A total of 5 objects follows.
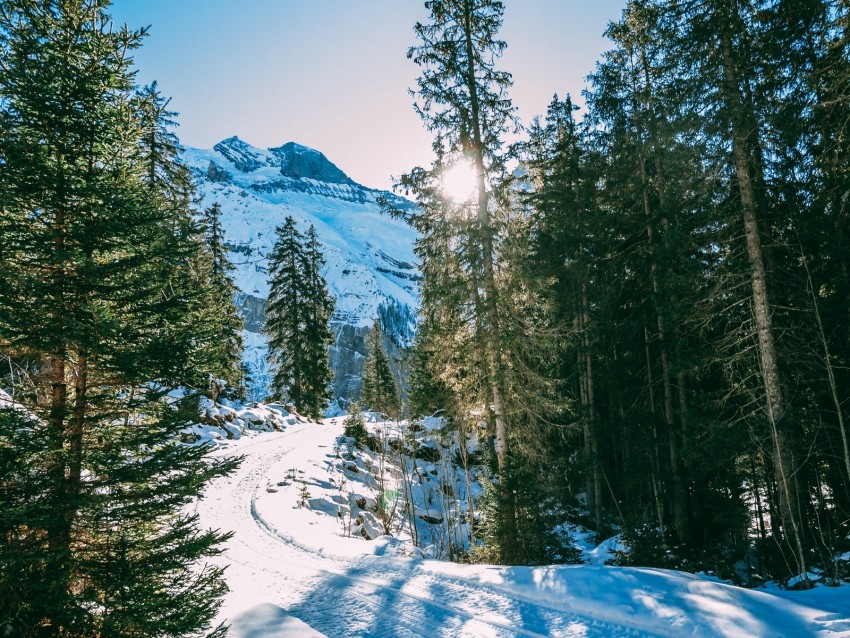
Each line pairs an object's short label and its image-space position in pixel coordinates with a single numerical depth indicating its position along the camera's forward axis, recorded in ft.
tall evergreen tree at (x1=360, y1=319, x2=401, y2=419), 139.93
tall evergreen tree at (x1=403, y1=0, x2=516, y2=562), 37.11
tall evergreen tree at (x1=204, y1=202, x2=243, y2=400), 102.89
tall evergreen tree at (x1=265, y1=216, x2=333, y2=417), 117.19
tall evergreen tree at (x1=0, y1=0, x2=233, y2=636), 14.15
